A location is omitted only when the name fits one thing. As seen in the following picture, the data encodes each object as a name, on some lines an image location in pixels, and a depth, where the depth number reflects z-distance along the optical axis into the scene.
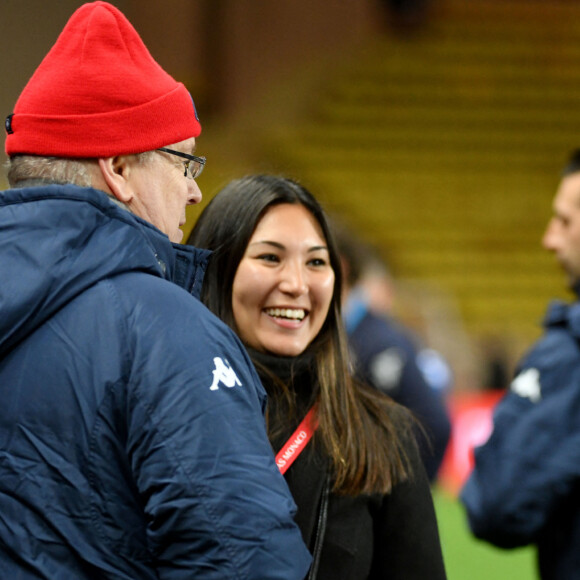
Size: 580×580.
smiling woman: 4.01
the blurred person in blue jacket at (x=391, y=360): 8.34
